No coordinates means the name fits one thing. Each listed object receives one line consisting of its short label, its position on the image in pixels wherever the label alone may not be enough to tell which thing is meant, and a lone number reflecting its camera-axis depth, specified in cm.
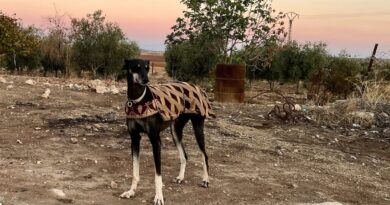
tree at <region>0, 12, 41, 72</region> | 2516
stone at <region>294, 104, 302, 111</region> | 1343
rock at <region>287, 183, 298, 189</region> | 674
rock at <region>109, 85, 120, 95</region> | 1383
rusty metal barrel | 1565
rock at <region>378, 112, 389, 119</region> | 1317
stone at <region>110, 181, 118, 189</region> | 601
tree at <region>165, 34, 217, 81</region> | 2830
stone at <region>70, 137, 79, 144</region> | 794
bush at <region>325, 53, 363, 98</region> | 2164
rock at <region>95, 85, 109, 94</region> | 1356
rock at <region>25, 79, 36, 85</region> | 1408
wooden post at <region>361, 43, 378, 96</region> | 1609
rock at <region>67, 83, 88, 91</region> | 1411
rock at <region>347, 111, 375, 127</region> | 1262
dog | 528
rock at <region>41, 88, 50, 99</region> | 1153
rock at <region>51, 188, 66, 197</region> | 549
